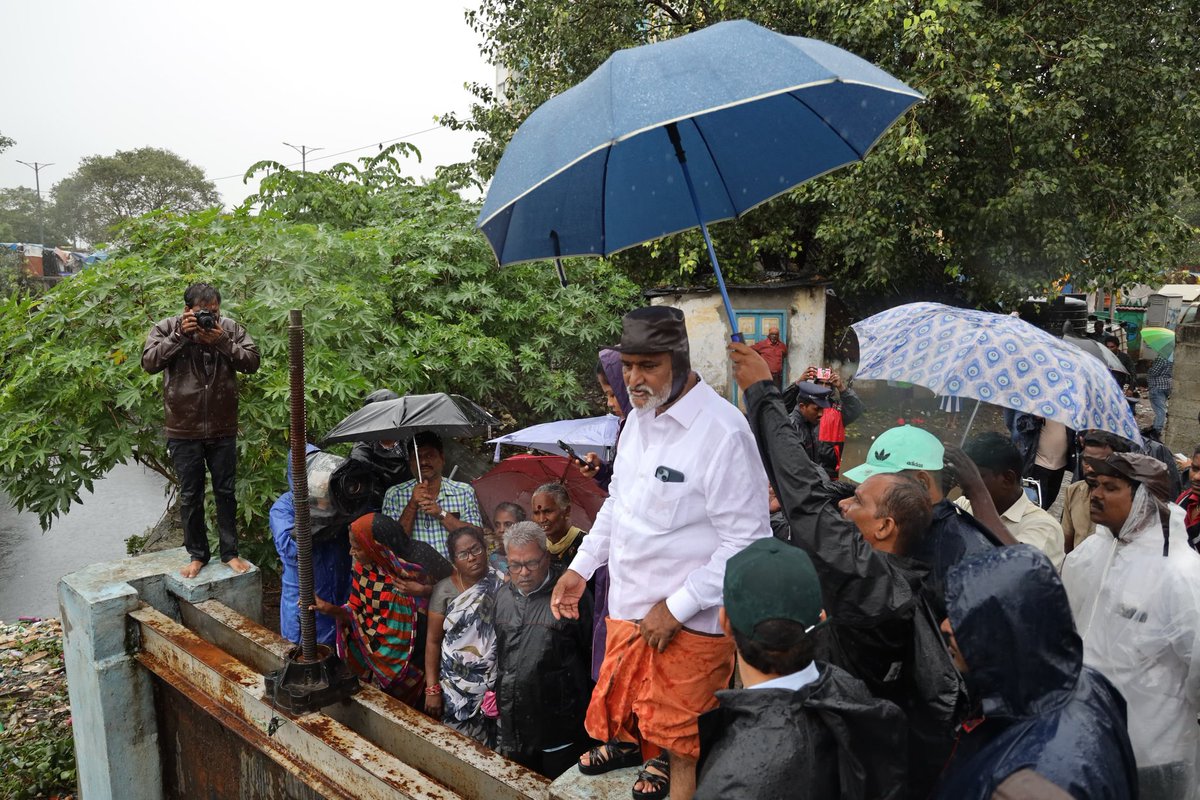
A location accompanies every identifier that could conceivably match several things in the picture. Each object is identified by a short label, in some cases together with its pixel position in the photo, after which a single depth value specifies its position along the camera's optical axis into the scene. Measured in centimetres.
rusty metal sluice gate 301
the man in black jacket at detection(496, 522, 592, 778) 325
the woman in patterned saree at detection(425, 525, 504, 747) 361
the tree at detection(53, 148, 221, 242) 4509
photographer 440
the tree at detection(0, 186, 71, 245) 4994
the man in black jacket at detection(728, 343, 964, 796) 221
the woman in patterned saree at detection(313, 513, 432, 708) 402
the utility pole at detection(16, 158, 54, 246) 4859
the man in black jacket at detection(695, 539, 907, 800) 179
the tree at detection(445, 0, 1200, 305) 973
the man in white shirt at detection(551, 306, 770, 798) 246
